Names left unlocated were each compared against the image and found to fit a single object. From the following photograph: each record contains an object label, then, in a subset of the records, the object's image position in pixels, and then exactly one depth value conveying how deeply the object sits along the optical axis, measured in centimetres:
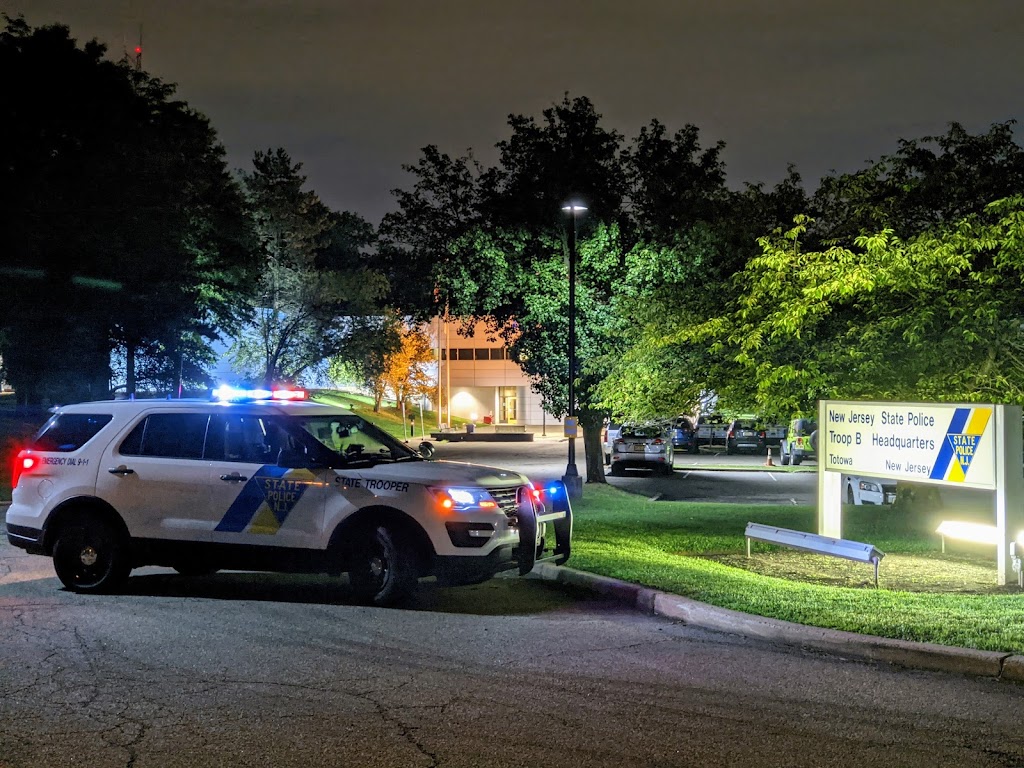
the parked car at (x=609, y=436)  3836
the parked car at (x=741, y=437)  4650
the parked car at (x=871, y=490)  2124
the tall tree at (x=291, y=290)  4769
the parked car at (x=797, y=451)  3766
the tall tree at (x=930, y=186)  1544
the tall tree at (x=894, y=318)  1375
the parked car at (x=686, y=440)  4584
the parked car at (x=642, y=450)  3222
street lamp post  2178
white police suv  905
